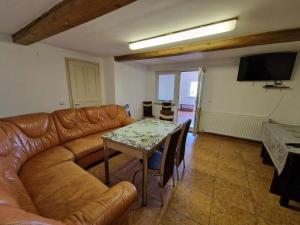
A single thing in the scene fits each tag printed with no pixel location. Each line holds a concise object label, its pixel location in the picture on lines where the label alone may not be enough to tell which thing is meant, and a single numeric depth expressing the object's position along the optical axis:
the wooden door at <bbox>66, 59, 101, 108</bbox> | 3.36
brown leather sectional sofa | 0.85
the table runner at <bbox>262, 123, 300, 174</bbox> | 1.64
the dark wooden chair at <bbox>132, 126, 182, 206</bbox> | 1.43
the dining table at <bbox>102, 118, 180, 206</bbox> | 1.51
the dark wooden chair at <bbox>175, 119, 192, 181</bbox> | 1.83
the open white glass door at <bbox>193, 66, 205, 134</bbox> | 3.65
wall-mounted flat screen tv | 2.93
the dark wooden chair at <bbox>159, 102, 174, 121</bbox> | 3.63
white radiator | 3.38
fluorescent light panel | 1.73
